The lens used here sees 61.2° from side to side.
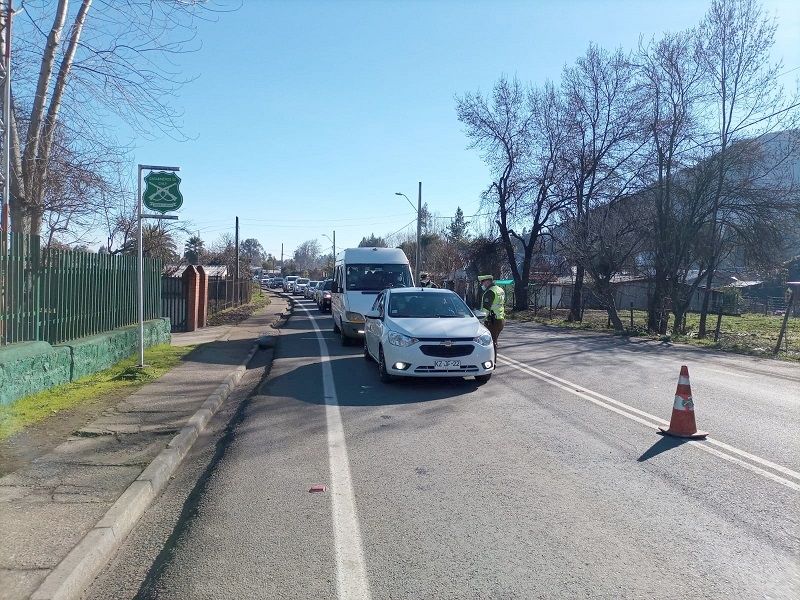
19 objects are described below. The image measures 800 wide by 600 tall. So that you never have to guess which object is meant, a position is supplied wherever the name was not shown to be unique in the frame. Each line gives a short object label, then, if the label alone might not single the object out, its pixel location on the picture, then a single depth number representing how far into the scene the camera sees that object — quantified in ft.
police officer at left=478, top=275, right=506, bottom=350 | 44.24
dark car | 110.63
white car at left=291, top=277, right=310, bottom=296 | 212.84
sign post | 37.55
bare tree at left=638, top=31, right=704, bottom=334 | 79.77
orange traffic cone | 24.16
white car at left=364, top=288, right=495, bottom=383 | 34.01
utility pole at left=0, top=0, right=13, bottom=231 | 27.22
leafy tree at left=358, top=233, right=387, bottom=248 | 295.89
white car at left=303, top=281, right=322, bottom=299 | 178.42
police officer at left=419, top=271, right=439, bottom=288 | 75.76
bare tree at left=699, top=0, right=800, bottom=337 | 74.92
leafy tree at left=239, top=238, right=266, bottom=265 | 404.63
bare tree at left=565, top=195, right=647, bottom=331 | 88.33
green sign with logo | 37.58
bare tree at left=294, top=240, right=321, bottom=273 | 525.34
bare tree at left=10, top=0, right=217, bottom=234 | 33.58
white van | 56.49
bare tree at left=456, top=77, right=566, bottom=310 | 118.83
